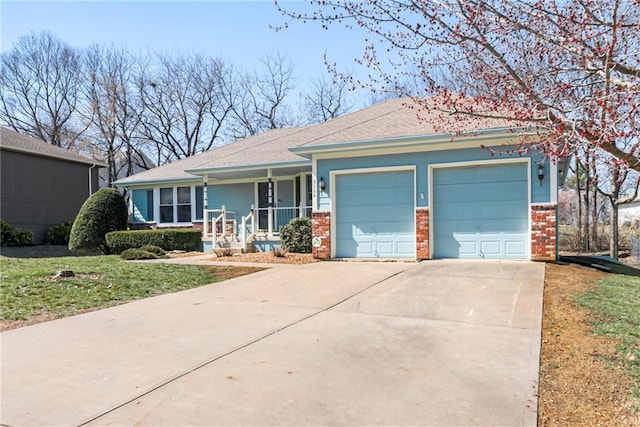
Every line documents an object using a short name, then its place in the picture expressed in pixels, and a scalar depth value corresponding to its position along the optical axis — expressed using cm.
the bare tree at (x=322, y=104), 3191
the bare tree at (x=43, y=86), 3017
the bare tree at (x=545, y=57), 394
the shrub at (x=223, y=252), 1258
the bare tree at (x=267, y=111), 3247
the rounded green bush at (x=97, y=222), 1545
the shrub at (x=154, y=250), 1318
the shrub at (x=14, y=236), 1662
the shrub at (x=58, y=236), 1906
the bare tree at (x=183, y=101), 3139
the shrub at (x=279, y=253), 1165
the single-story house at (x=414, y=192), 967
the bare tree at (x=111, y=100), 2981
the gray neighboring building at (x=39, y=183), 1820
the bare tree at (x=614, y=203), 1819
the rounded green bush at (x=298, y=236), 1260
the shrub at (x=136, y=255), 1234
